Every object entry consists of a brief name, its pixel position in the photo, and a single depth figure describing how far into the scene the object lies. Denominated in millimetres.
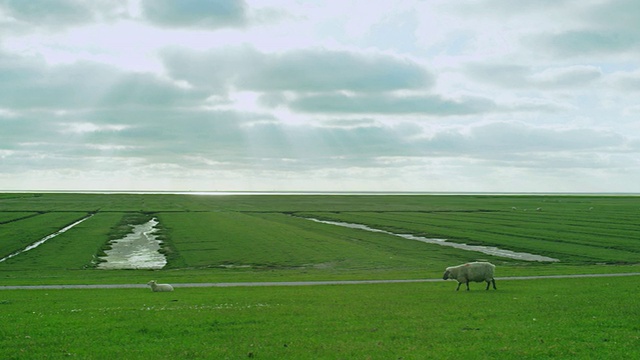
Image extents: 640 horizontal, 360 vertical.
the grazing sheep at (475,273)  33562
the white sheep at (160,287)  35125
